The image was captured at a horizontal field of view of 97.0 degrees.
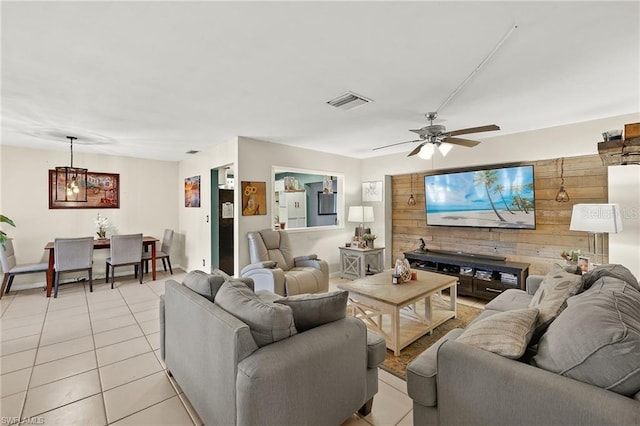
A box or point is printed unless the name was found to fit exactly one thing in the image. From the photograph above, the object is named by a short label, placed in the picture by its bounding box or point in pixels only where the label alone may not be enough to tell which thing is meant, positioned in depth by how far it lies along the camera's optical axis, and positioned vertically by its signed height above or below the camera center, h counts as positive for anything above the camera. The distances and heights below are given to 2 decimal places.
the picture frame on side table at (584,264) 2.86 -0.56
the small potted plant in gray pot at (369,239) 5.26 -0.49
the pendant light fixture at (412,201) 5.30 +0.21
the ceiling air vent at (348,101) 2.75 +1.14
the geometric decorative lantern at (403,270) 3.21 -0.67
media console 3.76 -0.86
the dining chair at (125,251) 4.73 -0.60
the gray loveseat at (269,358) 1.30 -0.75
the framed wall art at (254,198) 4.20 +0.24
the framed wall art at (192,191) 5.41 +0.46
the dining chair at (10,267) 4.12 -0.76
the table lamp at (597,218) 2.74 -0.09
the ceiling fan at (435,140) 2.83 +0.73
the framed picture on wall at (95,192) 4.98 +0.45
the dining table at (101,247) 4.26 -0.54
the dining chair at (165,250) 5.52 -0.71
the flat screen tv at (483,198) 3.95 +0.21
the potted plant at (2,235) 3.61 -0.23
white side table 5.06 -0.90
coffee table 2.62 -0.91
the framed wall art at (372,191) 5.71 +0.45
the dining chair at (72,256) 4.21 -0.60
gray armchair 3.60 -0.77
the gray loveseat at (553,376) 1.01 -0.66
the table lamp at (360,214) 5.49 -0.03
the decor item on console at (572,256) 3.07 -0.52
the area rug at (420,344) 2.38 -1.30
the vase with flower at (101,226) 5.21 -0.19
